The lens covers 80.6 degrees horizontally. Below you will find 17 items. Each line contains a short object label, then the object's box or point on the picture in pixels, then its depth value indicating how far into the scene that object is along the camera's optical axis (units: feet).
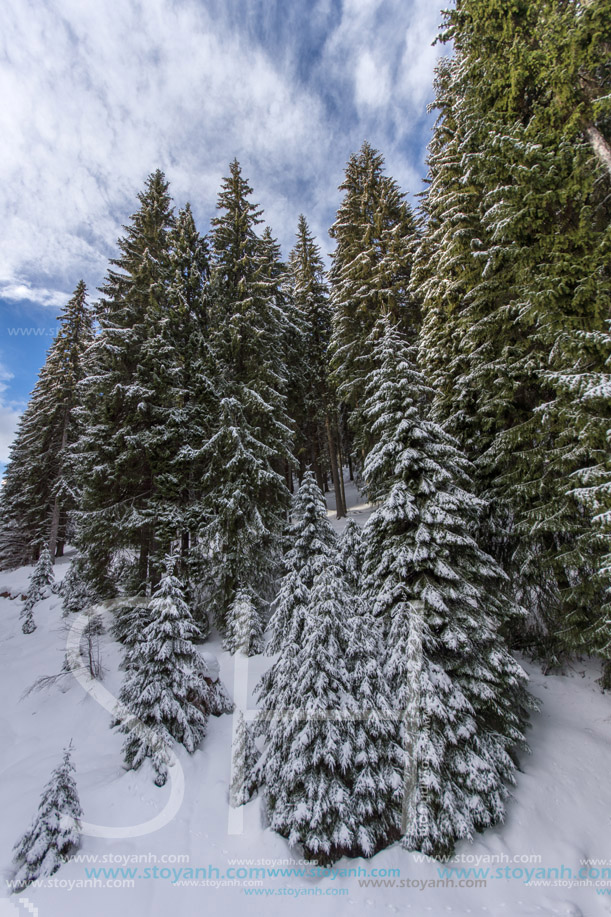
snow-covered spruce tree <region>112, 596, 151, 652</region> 35.32
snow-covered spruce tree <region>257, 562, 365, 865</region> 18.63
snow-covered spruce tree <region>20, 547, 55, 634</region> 47.37
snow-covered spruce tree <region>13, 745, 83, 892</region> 17.58
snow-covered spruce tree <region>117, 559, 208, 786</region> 25.35
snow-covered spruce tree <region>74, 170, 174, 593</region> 40.60
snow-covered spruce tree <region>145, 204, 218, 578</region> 41.65
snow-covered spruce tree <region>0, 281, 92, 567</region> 78.95
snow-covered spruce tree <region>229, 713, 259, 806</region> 22.24
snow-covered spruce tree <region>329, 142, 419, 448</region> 53.31
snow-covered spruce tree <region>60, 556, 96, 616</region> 44.50
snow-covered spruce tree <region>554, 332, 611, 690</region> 21.88
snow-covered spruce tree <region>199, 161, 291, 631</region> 39.55
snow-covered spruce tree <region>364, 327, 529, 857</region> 19.76
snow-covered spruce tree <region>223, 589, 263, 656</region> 35.76
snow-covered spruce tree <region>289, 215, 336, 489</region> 73.61
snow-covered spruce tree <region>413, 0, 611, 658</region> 25.29
